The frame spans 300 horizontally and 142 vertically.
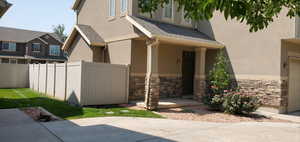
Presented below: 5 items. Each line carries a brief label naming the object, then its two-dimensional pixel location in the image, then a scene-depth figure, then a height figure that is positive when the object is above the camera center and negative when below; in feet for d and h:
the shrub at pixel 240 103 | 30.19 -4.48
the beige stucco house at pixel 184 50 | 32.68 +3.48
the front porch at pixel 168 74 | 31.60 -0.71
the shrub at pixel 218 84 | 33.19 -2.16
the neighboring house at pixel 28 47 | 99.30 +10.31
